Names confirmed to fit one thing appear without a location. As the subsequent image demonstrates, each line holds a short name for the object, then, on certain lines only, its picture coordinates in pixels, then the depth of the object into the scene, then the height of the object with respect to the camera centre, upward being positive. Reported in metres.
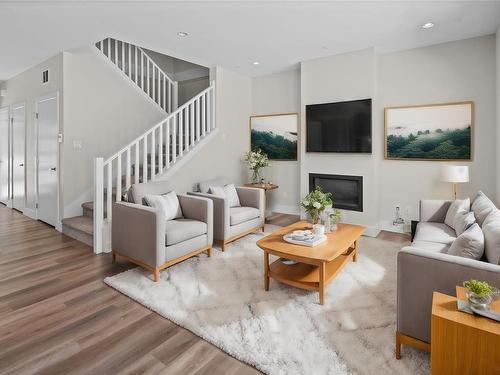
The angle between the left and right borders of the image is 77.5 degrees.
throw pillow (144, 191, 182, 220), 3.52 -0.23
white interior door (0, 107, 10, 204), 6.66 +0.60
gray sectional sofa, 1.72 -0.54
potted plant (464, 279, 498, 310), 1.46 -0.53
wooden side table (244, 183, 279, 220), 5.70 -0.05
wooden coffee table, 2.60 -0.65
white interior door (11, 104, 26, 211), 6.00 +0.55
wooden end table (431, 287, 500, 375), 1.38 -0.73
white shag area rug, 1.92 -1.03
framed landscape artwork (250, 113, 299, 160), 6.11 +0.98
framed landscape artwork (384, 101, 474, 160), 4.38 +0.77
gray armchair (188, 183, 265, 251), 4.00 -0.44
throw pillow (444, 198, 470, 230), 3.27 -0.28
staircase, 3.92 +0.78
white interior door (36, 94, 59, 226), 4.95 +0.43
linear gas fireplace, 5.05 -0.07
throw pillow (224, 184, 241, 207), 4.64 -0.18
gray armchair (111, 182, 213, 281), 3.08 -0.53
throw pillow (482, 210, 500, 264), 1.85 -0.36
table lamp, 4.03 +0.12
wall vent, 5.09 +1.77
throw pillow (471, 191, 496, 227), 2.72 -0.22
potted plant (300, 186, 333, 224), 3.23 -0.22
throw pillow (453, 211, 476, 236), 2.71 -0.35
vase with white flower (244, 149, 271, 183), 6.02 +0.43
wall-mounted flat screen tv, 4.87 +0.94
